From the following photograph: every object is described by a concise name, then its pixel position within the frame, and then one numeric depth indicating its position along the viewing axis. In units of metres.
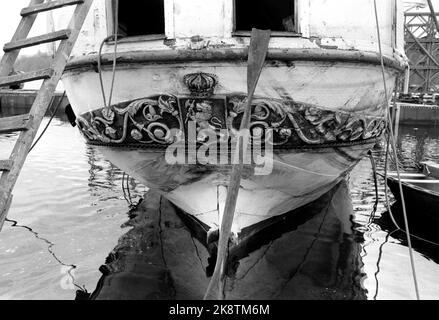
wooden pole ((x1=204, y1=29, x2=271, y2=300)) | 3.39
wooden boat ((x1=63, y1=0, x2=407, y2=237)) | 4.00
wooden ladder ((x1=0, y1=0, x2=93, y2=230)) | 3.18
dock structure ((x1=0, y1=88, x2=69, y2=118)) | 35.22
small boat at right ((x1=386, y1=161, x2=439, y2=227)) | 6.57
